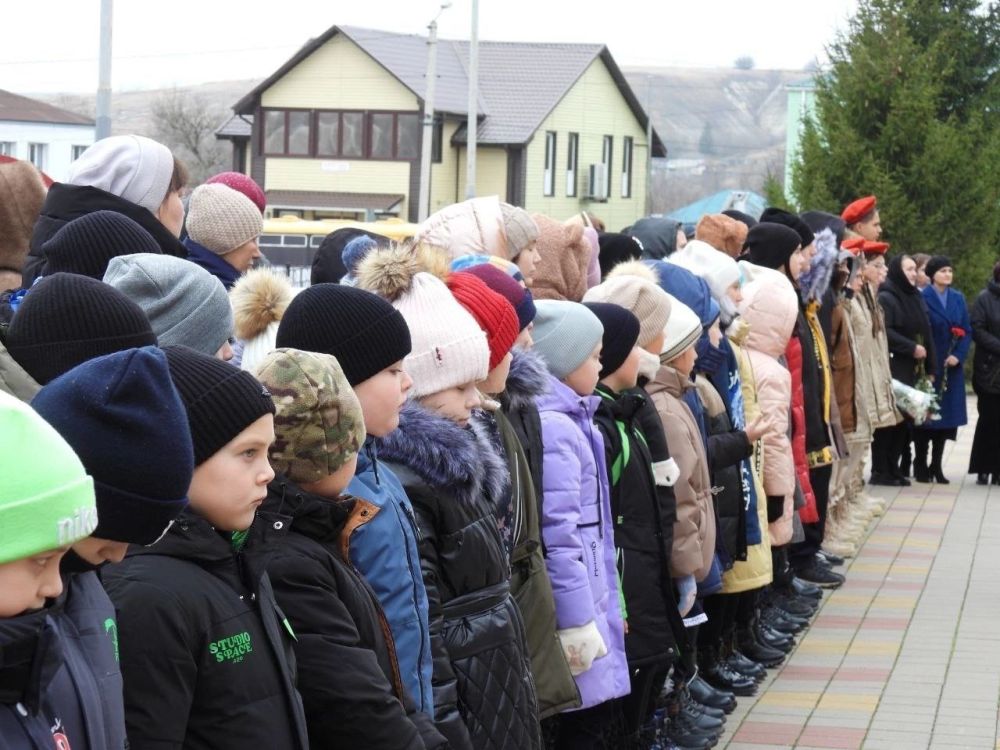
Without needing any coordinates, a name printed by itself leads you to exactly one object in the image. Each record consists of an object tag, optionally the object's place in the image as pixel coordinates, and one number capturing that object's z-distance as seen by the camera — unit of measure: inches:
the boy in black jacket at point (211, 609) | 100.3
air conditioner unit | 2332.7
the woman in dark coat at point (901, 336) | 554.9
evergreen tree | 768.9
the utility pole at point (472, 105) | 1403.8
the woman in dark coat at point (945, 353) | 570.9
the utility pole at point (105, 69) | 709.3
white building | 2245.3
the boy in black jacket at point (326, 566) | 116.6
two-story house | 2126.0
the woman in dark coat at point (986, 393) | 565.0
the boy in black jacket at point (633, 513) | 219.0
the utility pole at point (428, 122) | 1424.7
